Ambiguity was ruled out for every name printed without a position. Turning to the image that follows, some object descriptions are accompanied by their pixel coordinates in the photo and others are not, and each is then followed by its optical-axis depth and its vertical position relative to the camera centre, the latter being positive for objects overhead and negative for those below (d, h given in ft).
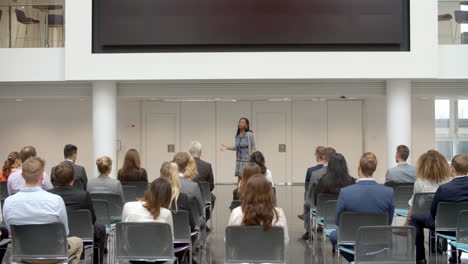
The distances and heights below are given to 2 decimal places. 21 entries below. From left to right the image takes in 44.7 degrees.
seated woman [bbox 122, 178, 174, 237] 16.93 -2.02
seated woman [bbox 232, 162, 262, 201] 21.01 -1.16
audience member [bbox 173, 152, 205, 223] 22.11 -1.65
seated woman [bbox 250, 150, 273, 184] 25.81 -0.89
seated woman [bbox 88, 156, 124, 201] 24.54 -1.82
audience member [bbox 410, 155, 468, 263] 20.25 -1.76
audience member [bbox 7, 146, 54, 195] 24.11 -1.78
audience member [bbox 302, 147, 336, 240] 26.66 -1.88
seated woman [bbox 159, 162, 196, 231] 19.83 -1.76
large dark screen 40.93 +8.32
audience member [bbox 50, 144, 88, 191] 27.35 -1.30
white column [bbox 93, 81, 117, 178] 43.29 +1.80
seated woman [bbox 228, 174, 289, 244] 15.92 -1.86
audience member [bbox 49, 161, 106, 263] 19.03 -1.72
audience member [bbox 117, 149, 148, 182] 28.14 -1.47
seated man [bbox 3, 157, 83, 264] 16.70 -1.86
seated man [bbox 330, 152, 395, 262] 18.72 -1.90
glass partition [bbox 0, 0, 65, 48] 41.98 +8.71
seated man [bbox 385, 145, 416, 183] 27.76 -1.63
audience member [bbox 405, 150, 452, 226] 22.74 -1.33
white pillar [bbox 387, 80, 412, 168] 42.88 +1.89
